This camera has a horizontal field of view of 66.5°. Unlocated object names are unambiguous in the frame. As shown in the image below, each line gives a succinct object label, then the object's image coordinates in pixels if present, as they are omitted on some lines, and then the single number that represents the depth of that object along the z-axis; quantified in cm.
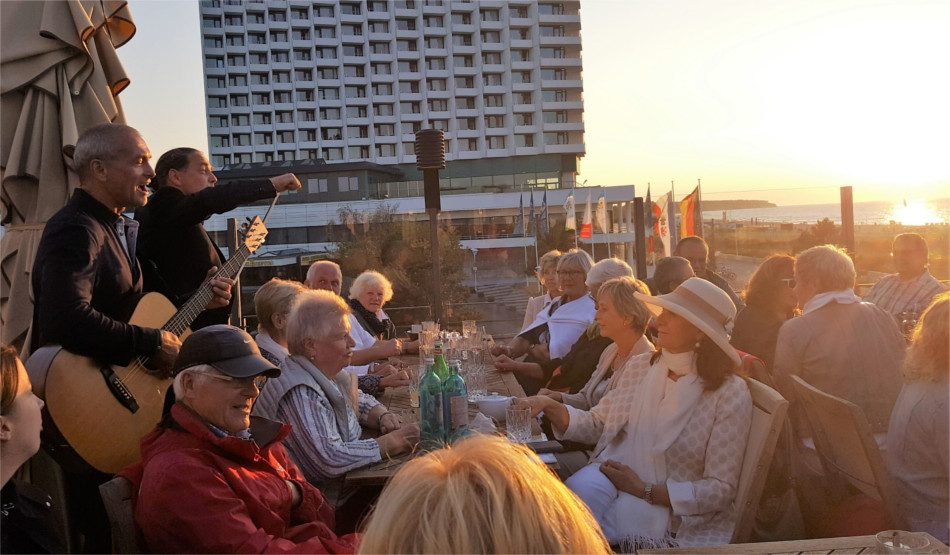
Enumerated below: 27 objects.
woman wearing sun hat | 247
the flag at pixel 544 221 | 2778
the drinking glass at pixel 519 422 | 297
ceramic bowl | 334
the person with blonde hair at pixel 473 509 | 84
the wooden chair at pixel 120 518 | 178
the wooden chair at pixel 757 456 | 238
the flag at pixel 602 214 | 1830
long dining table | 256
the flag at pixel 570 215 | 2006
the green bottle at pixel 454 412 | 289
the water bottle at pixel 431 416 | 287
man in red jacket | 176
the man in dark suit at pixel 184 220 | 323
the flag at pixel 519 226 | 2971
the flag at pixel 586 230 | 1823
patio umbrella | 287
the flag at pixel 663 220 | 1166
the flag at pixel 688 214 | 1002
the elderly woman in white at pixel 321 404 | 260
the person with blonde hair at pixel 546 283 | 635
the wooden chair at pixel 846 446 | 249
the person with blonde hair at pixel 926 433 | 248
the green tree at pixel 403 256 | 1641
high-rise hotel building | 6438
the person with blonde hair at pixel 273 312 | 341
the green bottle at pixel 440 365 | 324
